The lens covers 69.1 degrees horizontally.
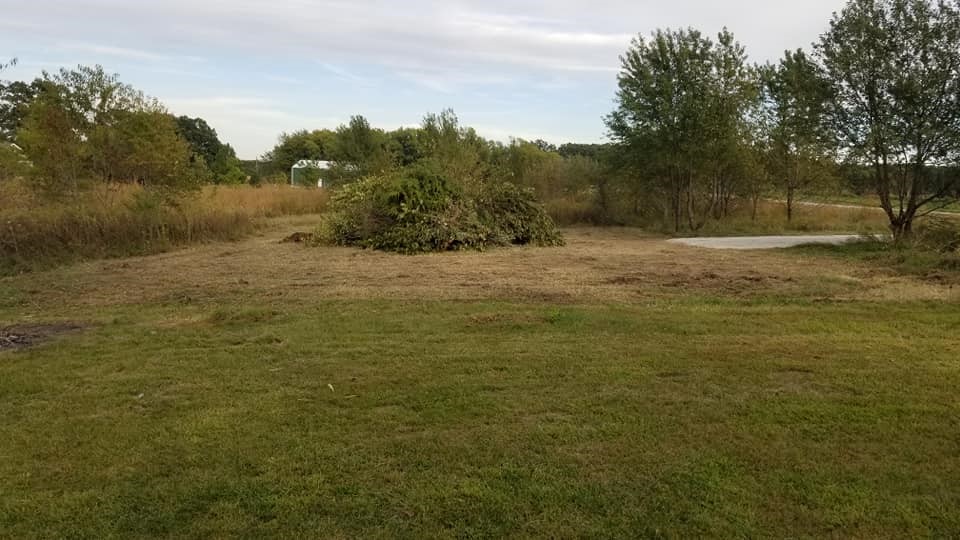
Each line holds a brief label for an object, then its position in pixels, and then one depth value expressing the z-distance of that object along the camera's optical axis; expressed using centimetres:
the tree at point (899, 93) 1351
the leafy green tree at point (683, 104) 1945
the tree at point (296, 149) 5916
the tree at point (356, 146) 2901
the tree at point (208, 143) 5494
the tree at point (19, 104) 1600
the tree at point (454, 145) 2071
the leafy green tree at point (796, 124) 1489
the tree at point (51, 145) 1462
